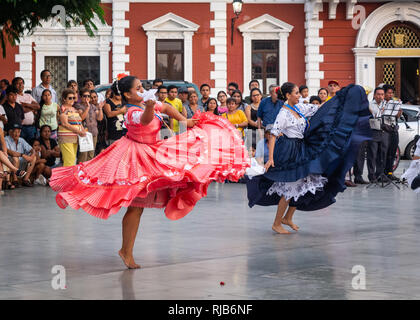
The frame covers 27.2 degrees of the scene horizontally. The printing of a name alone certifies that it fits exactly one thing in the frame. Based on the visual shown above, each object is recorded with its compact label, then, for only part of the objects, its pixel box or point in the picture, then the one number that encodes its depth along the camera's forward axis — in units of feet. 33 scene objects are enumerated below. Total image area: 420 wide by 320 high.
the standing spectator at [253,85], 62.82
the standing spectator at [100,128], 58.44
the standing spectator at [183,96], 60.80
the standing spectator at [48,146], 57.26
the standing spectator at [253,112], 58.65
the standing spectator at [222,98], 61.93
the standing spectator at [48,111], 57.47
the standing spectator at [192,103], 59.82
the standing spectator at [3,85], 59.49
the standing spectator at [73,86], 59.00
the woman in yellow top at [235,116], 58.08
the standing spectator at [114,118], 55.30
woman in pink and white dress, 25.98
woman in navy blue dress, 33.53
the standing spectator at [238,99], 59.36
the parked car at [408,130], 76.74
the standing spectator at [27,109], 57.62
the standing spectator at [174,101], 58.13
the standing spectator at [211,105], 59.72
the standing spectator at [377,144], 57.26
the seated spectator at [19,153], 54.19
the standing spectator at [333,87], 59.07
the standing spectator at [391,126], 56.75
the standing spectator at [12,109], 54.95
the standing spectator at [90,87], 58.70
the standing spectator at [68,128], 54.39
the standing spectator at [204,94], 62.39
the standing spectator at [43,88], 59.52
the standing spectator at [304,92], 59.47
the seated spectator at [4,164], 50.42
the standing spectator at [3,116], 54.13
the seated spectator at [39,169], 56.70
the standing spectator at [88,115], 56.44
